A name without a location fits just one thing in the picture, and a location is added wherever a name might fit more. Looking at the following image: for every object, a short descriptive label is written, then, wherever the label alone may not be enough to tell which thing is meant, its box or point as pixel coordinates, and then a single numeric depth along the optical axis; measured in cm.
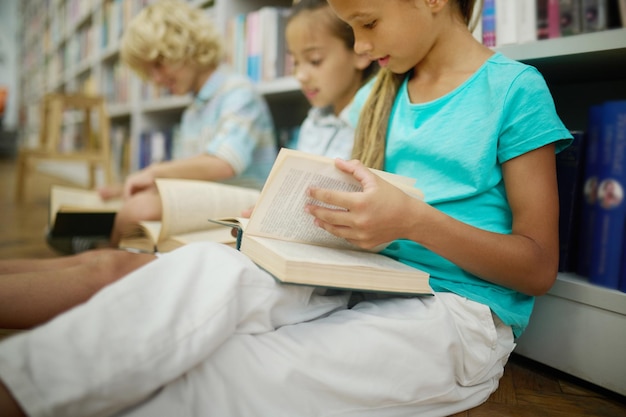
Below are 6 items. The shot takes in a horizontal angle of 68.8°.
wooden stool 244
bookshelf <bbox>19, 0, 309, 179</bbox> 164
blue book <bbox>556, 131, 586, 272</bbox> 70
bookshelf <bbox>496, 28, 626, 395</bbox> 62
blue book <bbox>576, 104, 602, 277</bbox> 68
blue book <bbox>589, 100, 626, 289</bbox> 65
